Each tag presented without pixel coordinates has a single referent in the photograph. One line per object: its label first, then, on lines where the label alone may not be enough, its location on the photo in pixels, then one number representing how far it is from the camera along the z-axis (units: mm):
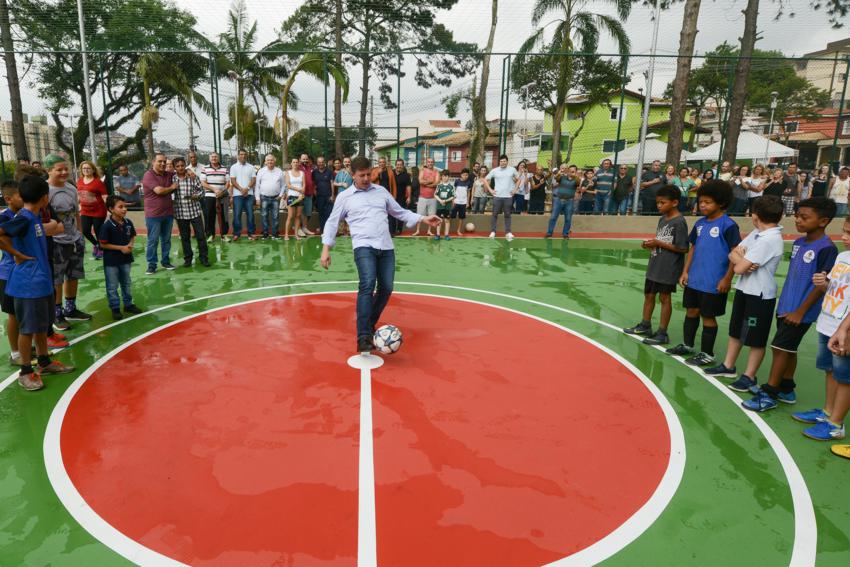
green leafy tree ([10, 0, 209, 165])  22656
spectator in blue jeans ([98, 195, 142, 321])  6301
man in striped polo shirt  11438
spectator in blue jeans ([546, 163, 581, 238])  13305
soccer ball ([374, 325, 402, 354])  5230
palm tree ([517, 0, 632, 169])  20531
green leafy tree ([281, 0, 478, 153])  22219
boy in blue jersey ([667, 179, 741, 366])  5090
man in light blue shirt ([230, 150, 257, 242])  11531
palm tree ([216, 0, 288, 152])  25020
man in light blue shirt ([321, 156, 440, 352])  5312
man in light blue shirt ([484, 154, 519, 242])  12891
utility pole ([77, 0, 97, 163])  13012
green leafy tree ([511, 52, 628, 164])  25875
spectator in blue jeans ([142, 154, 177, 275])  8570
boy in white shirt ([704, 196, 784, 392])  4500
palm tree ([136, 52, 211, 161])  18016
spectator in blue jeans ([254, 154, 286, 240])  11805
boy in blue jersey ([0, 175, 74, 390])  4402
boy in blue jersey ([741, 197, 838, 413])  4055
